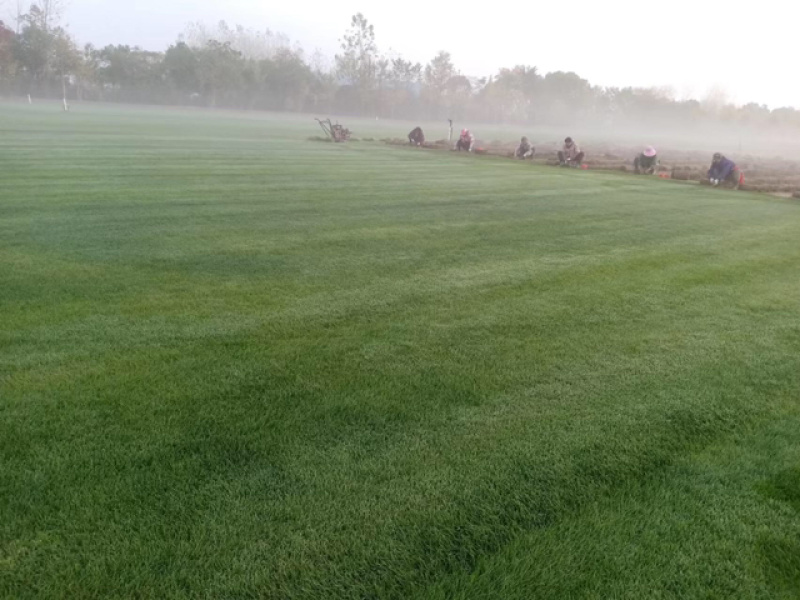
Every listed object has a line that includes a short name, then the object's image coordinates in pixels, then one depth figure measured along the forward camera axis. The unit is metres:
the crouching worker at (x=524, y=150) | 17.83
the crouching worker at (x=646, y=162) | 15.20
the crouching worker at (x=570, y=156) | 16.28
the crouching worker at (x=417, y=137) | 21.02
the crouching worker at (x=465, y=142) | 19.50
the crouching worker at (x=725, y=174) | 13.41
